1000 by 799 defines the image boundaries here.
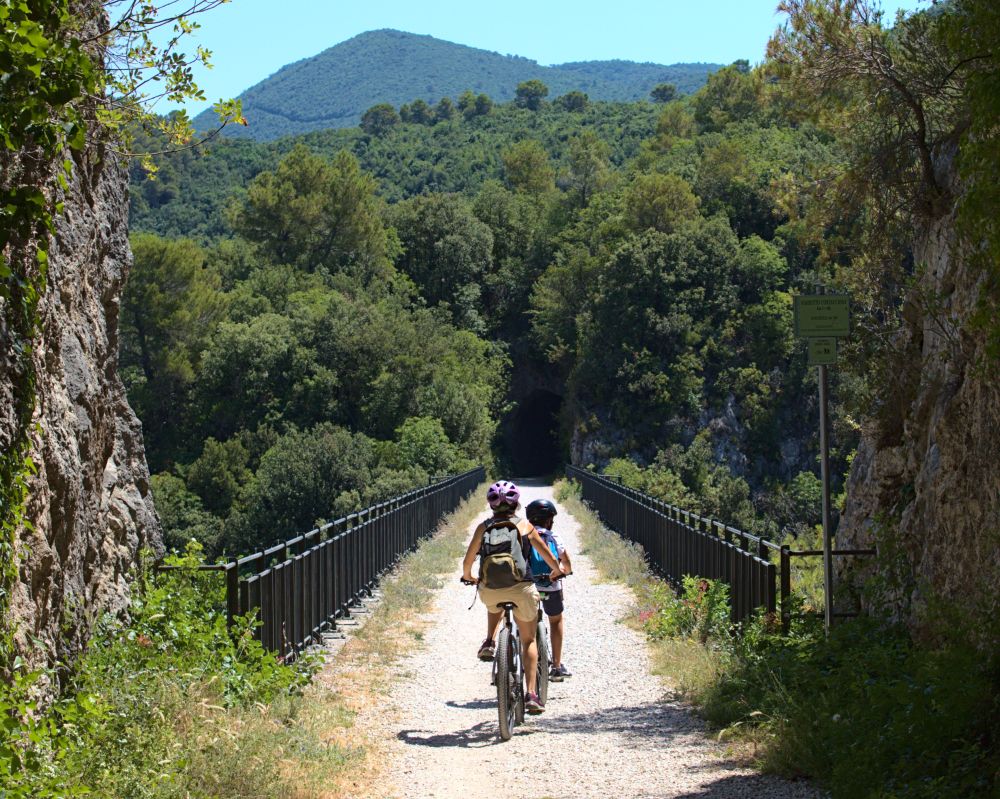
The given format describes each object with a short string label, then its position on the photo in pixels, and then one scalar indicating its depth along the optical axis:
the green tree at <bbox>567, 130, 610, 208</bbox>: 81.69
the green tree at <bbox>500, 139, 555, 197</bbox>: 91.94
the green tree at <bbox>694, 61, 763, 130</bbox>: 86.12
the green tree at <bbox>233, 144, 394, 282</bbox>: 68.38
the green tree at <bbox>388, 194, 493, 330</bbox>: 73.69
